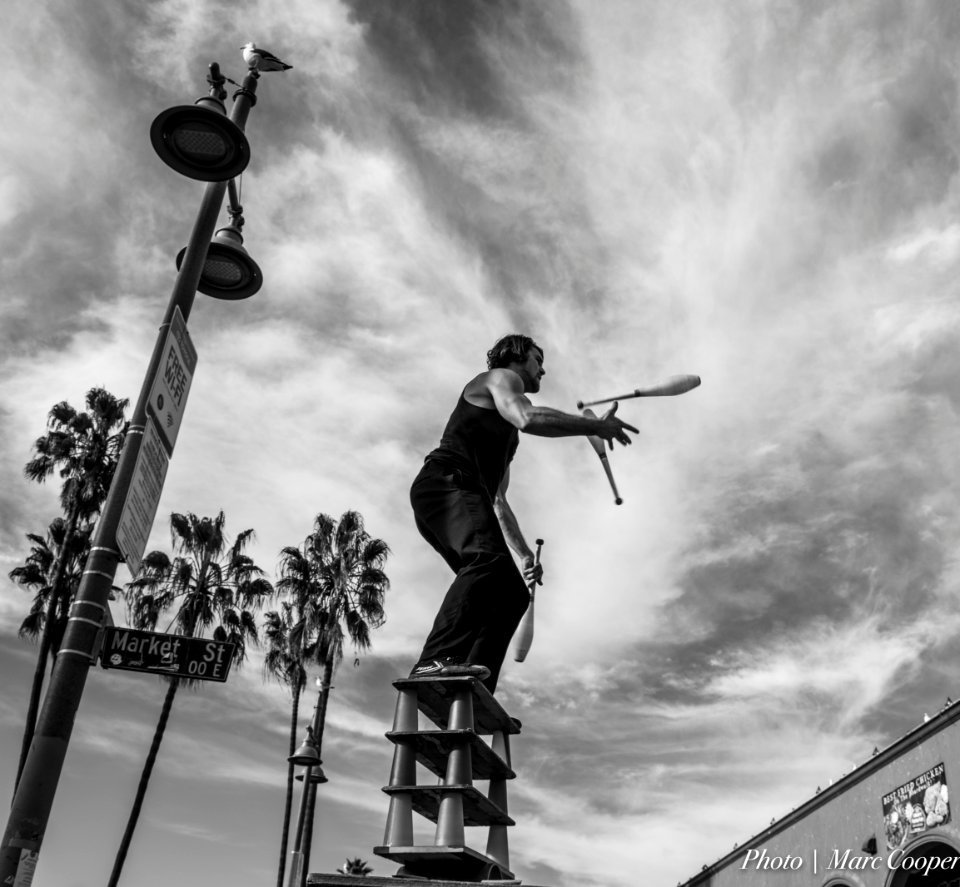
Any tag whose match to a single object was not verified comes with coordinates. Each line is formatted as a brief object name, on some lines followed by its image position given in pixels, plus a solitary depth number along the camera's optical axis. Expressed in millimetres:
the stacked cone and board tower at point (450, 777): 3539
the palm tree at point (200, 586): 26953
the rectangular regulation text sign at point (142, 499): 4672
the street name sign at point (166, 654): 4812
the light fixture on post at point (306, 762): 18969
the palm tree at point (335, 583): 28453
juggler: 4184
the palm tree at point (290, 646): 28562
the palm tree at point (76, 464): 25297
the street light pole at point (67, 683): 4082
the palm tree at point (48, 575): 24859
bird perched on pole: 6637
